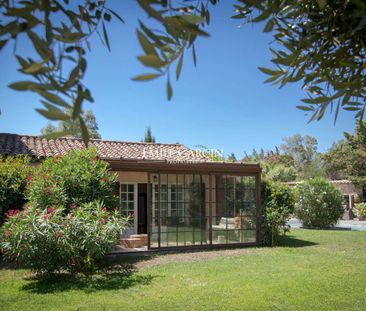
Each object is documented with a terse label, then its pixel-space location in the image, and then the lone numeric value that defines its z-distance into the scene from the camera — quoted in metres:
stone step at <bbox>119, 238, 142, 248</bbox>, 14.67
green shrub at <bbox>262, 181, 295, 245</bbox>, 15.41
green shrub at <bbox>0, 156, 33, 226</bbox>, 11.77
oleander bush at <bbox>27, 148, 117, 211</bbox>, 10.45
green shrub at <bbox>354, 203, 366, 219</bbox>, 30.44
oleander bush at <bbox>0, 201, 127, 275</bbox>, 8.77
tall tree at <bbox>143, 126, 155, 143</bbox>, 38.09
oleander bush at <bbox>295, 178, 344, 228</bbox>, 23.39
